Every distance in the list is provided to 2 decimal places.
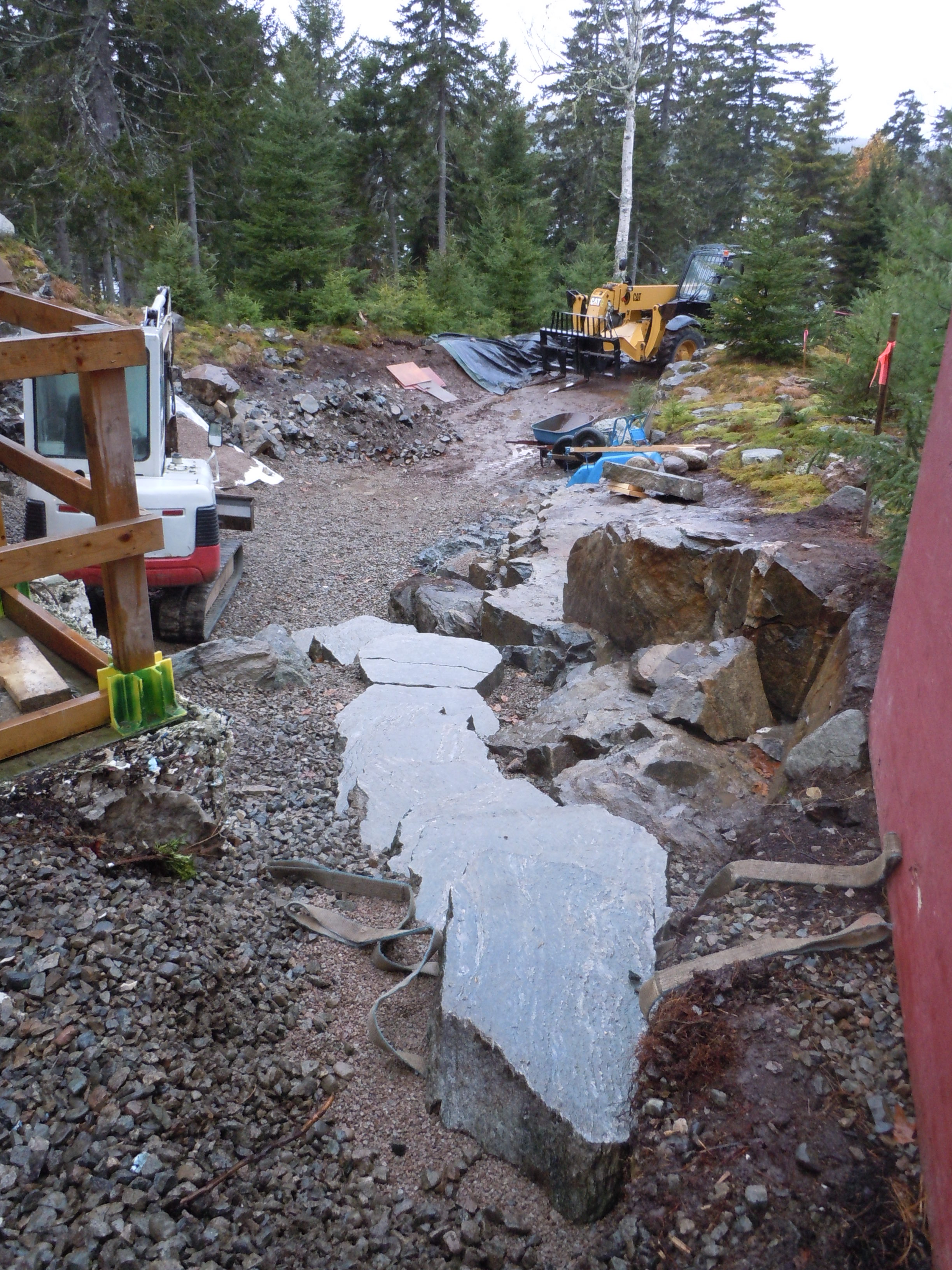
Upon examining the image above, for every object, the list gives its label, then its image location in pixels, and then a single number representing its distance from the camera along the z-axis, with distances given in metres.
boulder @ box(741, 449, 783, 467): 9.04
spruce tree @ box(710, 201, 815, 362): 13.94
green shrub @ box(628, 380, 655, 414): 14.67
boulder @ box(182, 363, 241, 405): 14.84
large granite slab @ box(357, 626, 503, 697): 6.53
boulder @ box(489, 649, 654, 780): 5.41
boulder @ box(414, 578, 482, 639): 8.08
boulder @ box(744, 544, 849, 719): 5.47
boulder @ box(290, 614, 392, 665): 7.28
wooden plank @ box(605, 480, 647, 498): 9.50
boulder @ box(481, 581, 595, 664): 7.23
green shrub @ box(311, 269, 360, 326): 20.12
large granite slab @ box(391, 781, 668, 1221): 2.51
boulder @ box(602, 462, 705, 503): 8.69
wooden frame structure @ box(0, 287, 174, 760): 2.60
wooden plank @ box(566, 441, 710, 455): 10.47
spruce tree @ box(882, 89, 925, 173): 33.69
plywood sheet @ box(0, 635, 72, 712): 3.10
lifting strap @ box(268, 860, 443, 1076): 3.12
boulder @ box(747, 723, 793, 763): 5.11
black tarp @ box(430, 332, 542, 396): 20.45
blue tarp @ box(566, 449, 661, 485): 11.28
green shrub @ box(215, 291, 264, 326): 19.16
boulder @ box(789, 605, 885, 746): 4.39
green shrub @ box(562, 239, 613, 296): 25.84
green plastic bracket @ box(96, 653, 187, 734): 3.16
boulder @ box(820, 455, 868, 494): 7.88
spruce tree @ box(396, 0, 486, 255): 26.00
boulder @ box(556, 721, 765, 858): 4.32
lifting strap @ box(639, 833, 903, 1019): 2.83
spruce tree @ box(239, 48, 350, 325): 20.19
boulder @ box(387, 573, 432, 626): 8.82
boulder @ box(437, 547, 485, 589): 9.70
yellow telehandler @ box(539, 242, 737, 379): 18.25
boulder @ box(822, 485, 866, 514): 7.03
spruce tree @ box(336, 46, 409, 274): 26.75
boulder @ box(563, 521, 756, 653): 6.43
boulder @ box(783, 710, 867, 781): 3.97
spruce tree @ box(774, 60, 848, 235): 28.06
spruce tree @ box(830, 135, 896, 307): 23.05
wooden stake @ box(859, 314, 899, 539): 5.95
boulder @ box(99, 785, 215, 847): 3.18
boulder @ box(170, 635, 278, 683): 6.48
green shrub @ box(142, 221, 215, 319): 18.30
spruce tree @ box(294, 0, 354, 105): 31.92
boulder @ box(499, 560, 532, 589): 8.71
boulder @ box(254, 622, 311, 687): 6.58
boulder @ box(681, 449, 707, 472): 9.90
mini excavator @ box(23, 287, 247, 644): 6.99
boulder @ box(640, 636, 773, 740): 5.24
